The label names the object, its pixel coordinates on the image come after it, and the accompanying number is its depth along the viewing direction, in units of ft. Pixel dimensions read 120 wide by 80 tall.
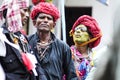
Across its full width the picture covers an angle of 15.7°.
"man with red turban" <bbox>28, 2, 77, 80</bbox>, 14.62
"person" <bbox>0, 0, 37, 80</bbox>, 12.69
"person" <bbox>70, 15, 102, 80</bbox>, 19.21
